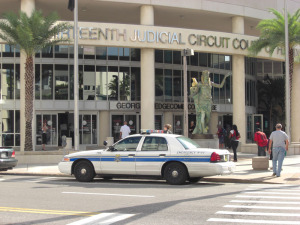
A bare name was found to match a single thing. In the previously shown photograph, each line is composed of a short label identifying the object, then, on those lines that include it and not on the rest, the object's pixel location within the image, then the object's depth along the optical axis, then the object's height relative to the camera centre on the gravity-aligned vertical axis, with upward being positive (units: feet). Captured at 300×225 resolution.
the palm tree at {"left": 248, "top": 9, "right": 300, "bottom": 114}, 85.56 +19.74
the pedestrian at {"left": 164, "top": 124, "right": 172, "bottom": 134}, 54.43 -0.37
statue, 70.08 +3.99
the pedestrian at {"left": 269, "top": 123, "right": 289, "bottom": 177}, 44.86 -2.54
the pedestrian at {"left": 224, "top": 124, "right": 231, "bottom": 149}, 85.19 -3.70
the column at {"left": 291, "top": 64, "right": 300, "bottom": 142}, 108.37 +4.07
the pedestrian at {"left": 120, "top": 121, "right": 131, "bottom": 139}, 72.02 -1.12
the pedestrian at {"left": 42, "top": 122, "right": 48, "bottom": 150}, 87.43 -1.39
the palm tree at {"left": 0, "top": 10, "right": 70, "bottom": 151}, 71.77 +16.13
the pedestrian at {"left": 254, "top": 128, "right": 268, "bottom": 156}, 57.93 -2.39
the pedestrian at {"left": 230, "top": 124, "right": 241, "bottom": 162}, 61.21 -2.04
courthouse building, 87.20 +15.96
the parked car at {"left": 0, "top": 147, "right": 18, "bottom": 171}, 52.30 -4.32
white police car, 40.34 -3.73
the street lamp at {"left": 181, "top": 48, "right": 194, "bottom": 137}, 60.29 +5.11
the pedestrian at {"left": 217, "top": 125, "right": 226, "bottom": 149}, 88.04 -2.24
